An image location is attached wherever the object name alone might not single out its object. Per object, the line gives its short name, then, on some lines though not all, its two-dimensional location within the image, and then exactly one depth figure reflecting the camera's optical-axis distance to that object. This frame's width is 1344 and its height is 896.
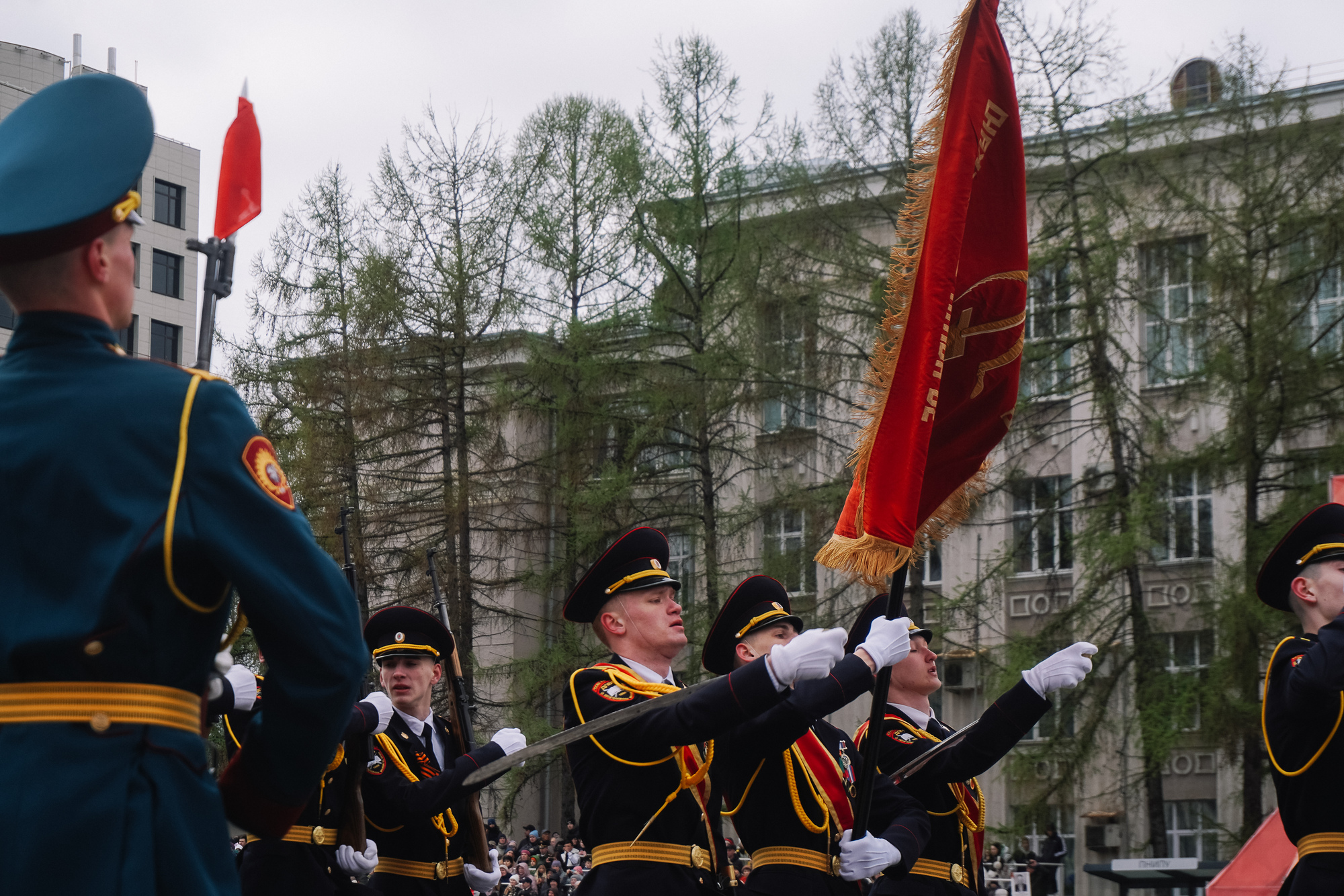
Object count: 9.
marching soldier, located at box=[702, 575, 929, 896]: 5.57
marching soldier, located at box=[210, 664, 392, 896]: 7.21
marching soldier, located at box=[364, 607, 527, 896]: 7.43
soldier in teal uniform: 2.38
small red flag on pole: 4.13
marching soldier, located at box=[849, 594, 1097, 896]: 6.67
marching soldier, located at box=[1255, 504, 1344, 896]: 5.48
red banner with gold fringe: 5.27
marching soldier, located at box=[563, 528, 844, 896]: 5.09
